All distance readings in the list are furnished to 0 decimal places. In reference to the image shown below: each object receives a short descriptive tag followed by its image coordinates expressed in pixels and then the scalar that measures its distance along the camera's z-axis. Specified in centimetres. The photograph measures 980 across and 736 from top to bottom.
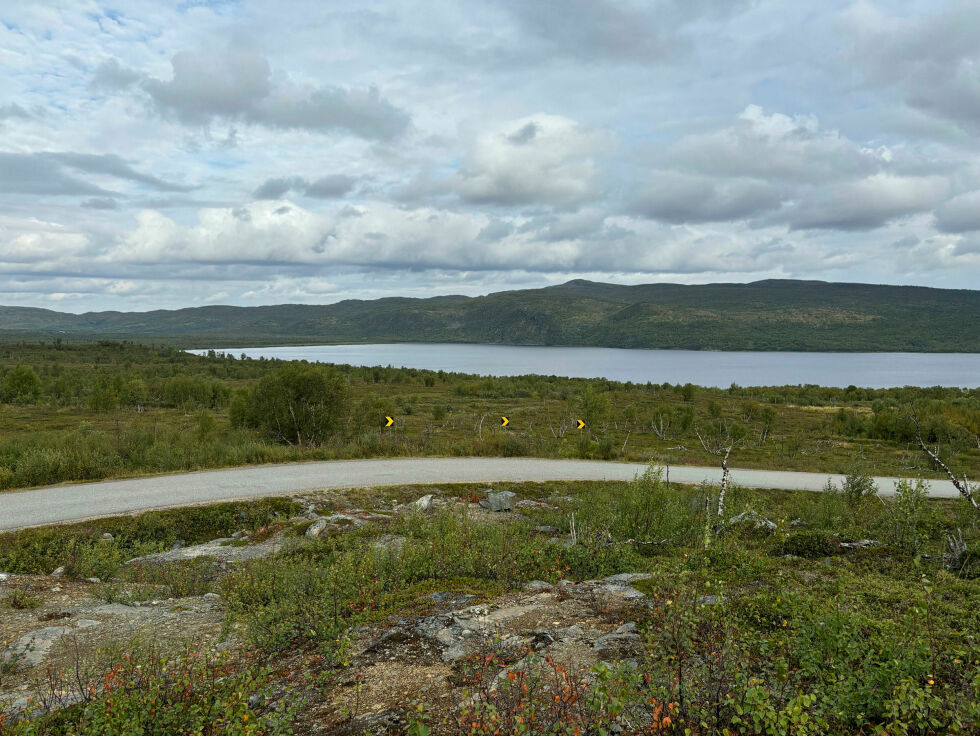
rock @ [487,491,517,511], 1305
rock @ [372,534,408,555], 888
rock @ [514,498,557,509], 1335
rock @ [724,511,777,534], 1046
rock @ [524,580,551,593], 699
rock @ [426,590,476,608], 649
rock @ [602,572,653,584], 718
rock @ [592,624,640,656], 511
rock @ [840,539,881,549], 866
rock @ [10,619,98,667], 560
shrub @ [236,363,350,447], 2220
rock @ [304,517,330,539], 1082
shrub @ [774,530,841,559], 851
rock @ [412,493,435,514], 1245
